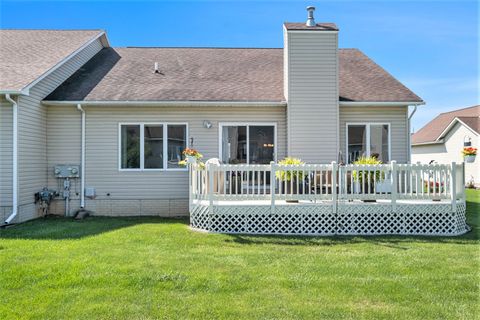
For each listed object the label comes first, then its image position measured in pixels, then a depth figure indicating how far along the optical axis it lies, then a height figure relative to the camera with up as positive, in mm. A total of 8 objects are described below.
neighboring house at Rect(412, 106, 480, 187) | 21594 +1781
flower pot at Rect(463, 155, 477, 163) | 11016 +195
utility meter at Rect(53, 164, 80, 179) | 9945 -223
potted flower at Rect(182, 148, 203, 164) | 8734 +196
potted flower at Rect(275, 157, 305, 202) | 7703 -256
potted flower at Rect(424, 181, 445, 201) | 7742 -555
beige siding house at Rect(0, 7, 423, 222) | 9945 +1122
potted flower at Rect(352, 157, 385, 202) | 7691 -303
